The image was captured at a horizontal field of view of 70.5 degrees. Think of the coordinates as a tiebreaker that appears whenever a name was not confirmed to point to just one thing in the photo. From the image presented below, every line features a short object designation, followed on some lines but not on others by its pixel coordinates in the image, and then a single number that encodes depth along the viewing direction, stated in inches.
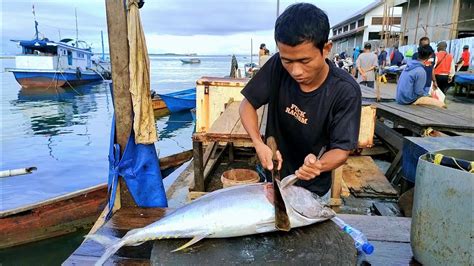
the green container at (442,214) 56.8
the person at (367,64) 475.8
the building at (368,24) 1401.3
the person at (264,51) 677.0
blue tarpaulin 115.3
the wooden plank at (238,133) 158.2
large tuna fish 66.9
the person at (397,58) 741.3
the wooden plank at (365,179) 204.1
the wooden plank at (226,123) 164.2
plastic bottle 68.6
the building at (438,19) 778.0
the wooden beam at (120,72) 105.9
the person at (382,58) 777.2
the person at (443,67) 444.5
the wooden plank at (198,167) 184.9
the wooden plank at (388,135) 258.8
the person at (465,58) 595.5
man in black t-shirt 66.8
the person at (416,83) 256.2
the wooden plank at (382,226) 84.0
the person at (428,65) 272.8
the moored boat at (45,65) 1096.2
